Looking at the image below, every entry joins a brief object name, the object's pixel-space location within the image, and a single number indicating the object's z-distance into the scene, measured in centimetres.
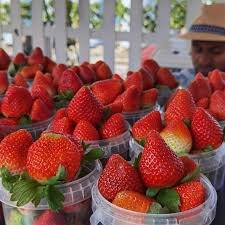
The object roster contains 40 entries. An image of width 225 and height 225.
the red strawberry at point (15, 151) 60
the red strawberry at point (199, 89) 100
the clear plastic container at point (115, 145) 75
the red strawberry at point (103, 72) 120
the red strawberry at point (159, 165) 57
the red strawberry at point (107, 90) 95
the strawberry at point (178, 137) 71
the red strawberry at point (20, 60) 136
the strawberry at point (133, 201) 54
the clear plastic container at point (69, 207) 59
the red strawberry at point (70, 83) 101
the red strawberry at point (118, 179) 57
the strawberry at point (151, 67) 122
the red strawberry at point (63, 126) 75
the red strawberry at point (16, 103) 87
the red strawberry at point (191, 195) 55
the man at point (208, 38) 169
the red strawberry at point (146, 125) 76
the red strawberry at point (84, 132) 73
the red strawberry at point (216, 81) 105
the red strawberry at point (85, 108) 77
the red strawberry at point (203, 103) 94
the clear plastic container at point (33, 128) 83
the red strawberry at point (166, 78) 120
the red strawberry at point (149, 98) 100
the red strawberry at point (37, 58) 135
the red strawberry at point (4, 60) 139
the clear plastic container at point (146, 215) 54
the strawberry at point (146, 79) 111
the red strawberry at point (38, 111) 88
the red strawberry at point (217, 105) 90
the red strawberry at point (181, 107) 79
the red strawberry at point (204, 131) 73
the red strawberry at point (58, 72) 113
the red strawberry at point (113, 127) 77
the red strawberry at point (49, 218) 59
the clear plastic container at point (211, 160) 72
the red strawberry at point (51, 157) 57
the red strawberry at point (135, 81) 102
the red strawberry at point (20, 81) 110
